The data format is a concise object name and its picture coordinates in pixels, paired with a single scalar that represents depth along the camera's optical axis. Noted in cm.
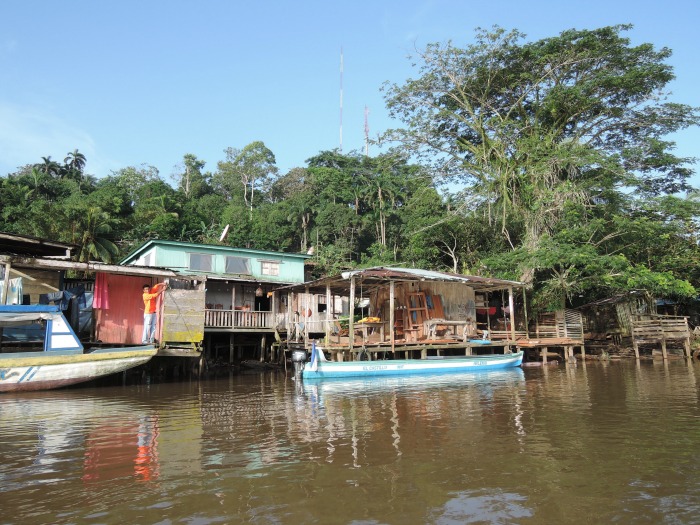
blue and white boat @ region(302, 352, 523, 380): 1577
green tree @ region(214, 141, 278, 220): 5275
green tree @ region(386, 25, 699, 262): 2534
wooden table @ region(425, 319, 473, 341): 1944
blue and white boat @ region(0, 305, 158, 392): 1295
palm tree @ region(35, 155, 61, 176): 4838
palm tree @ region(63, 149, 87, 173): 5272
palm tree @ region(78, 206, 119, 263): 2762
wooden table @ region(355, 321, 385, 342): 1820
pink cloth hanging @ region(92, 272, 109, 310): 1609
